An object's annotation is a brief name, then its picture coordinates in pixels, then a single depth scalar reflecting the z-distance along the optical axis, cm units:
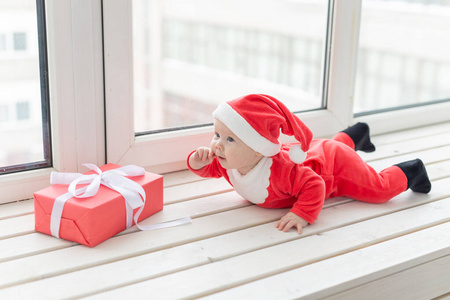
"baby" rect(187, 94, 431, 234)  119
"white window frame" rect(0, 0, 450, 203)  126
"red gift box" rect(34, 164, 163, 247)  111
